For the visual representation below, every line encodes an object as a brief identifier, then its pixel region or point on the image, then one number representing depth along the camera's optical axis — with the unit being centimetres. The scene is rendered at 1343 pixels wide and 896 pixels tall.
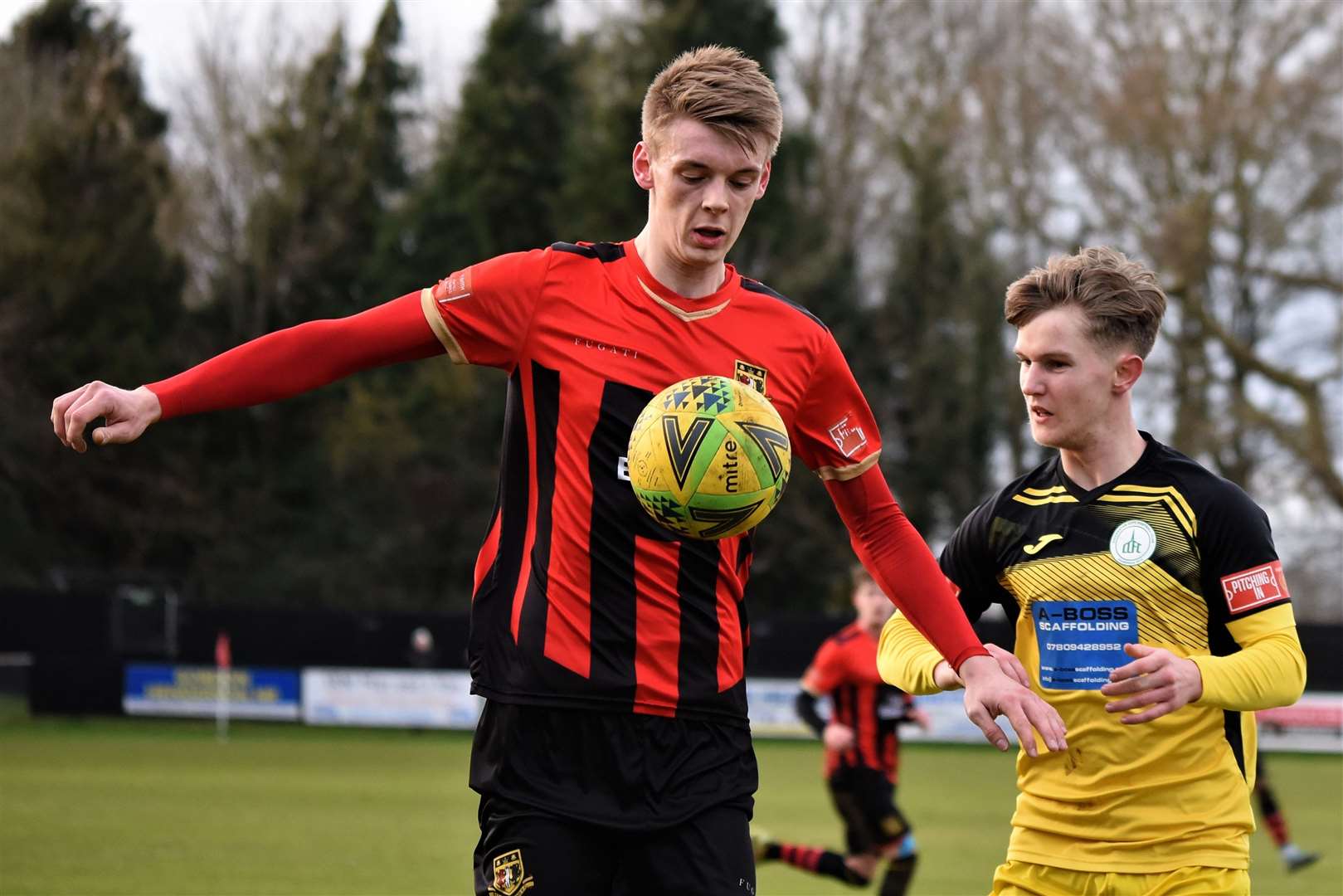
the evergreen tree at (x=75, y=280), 3091
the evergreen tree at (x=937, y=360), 3200
